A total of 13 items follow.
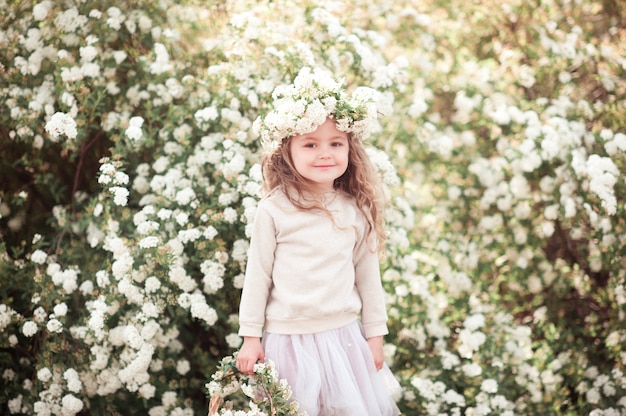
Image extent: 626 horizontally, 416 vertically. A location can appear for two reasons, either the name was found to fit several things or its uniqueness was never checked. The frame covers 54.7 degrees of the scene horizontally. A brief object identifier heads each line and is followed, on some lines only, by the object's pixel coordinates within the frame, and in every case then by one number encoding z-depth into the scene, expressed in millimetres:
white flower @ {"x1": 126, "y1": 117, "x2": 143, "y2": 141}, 2586
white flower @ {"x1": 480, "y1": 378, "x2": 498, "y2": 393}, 2795
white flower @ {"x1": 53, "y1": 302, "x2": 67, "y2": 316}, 2482
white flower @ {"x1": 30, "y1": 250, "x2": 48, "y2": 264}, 2689
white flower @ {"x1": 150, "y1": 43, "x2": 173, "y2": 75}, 2900
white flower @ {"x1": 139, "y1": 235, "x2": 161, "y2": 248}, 2395
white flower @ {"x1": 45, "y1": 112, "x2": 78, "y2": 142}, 2529
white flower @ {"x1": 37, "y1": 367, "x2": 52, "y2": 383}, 2535
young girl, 2012
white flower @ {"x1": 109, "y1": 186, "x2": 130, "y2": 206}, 2412
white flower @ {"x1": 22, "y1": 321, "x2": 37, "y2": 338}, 2527
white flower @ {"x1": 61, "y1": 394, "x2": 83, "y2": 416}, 2477
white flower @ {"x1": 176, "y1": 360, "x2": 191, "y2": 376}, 2713
